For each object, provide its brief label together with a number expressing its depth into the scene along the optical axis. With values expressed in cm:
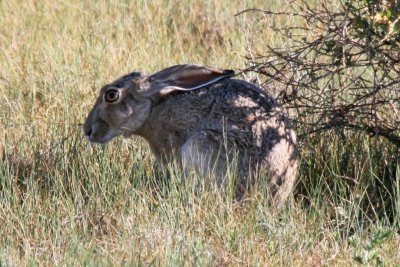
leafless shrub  1155
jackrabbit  1137
